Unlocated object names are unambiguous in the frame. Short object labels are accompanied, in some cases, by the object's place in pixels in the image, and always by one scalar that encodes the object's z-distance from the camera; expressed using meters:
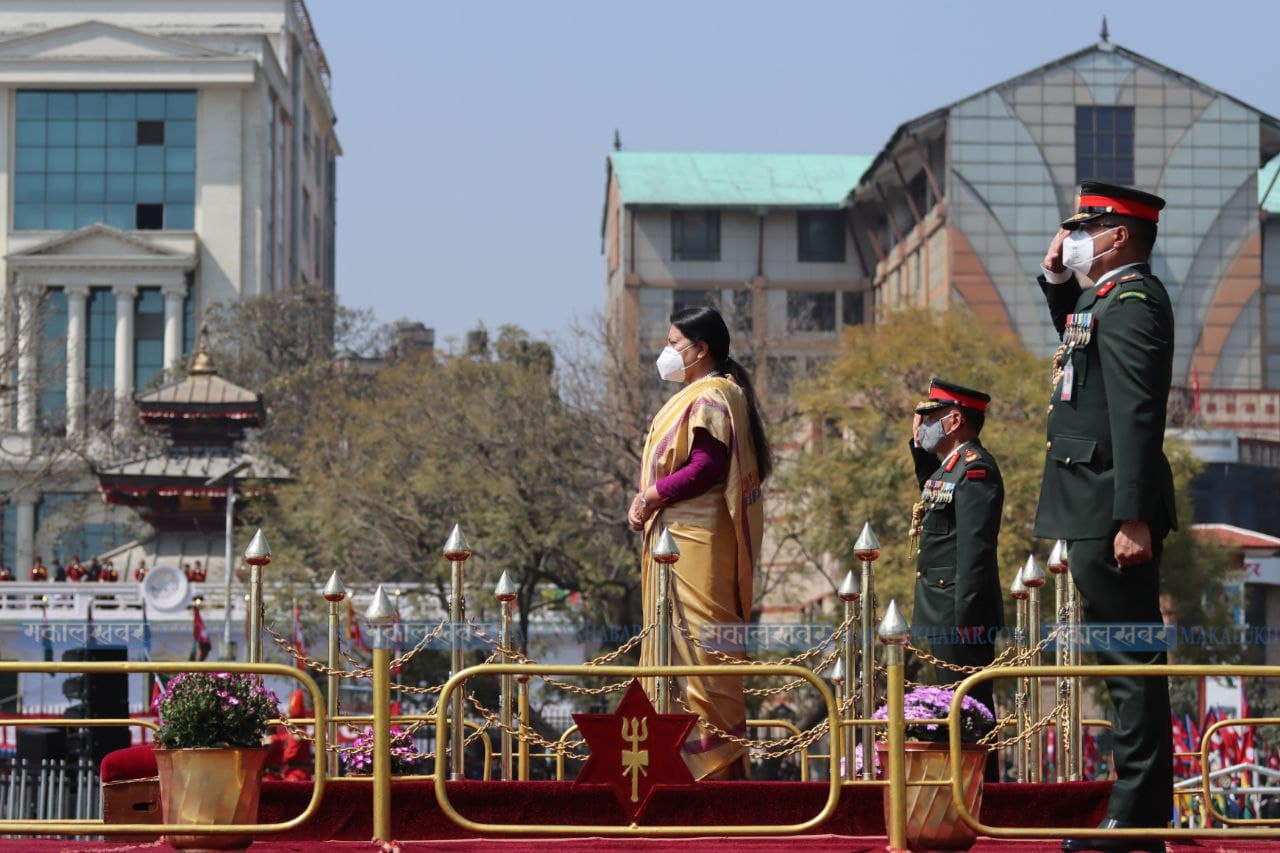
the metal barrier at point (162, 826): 12.76
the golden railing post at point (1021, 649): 19.59
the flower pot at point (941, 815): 13.85
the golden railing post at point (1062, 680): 19.07
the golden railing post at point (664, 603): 16.65
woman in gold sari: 17.38
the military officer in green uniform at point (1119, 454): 13.45
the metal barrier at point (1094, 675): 12.64
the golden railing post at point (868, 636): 17.13
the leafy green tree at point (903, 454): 56.40
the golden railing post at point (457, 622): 18.58
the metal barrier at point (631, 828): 12.89
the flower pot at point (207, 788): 13.75
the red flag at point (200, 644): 50.53
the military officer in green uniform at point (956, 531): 18.20
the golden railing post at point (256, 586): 17.19
